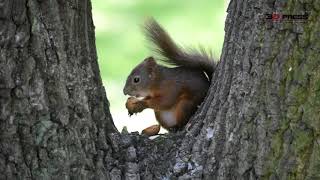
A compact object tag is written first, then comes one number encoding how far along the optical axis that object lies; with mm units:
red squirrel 6605
